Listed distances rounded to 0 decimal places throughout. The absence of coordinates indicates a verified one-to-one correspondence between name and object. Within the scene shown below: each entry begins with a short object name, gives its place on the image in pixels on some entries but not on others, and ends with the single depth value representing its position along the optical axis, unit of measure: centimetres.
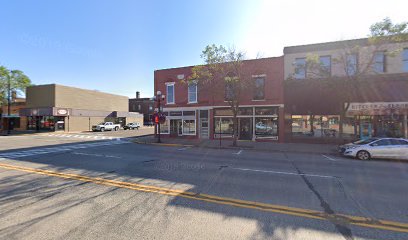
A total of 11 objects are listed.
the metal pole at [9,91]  3366
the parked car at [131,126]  4340
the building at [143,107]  6438
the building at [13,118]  3862
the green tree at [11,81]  3347
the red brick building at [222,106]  1986
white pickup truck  3653
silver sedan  1148
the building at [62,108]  3462
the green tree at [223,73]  1623
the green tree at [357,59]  1240
